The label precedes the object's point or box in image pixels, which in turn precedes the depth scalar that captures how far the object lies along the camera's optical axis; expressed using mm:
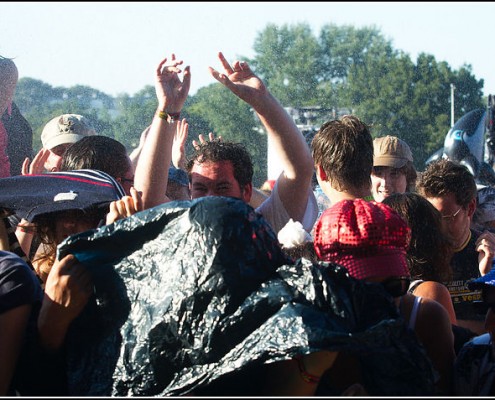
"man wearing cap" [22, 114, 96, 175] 10144
